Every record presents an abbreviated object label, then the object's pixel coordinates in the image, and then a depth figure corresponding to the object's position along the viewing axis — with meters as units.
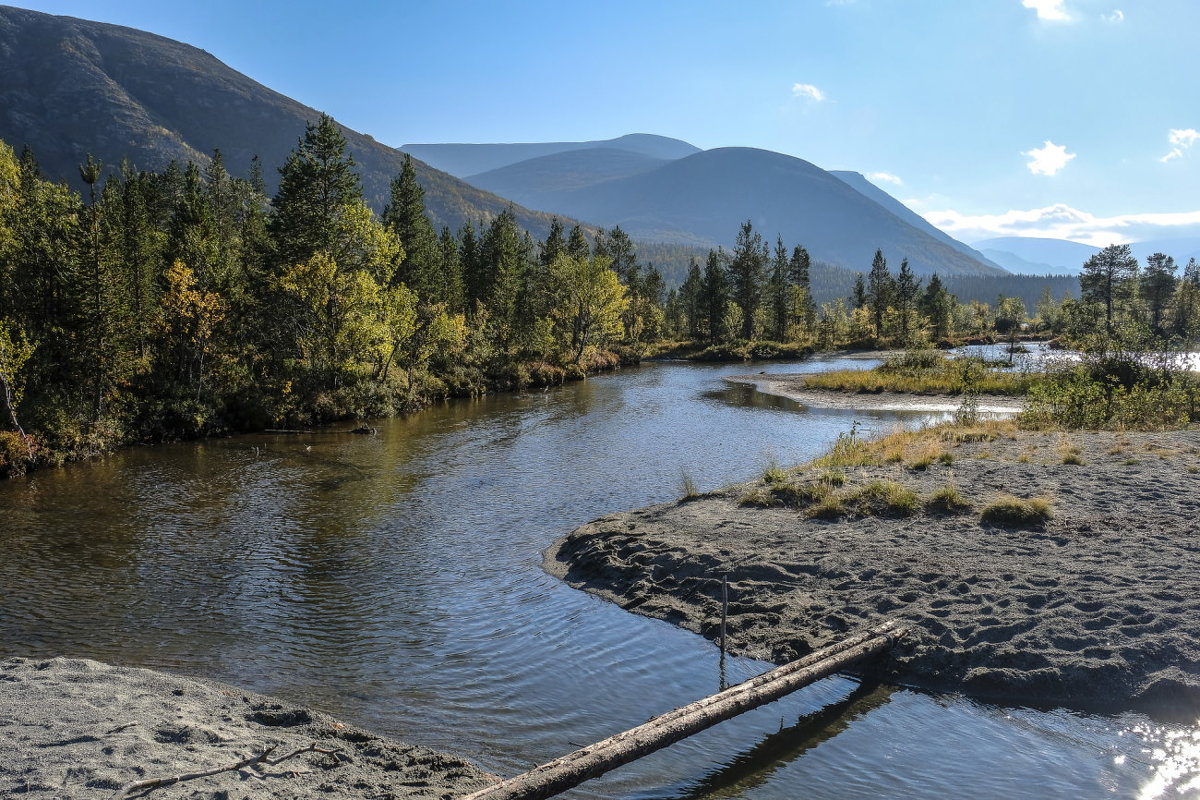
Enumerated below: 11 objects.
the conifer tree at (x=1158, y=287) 116.06
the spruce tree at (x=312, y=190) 47.25
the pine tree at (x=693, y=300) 120.75
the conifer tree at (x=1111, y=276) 115.66
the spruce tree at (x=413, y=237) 60.28
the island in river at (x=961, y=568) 10.47
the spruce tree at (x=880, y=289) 120.88
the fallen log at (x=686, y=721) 7.09
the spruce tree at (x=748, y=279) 117.00
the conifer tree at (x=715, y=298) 113.75
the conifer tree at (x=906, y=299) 110.70
